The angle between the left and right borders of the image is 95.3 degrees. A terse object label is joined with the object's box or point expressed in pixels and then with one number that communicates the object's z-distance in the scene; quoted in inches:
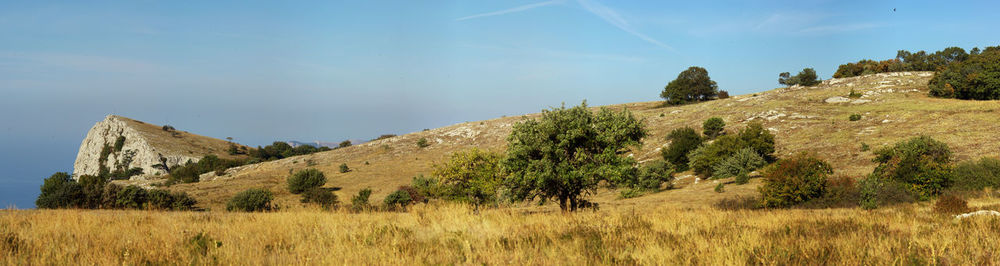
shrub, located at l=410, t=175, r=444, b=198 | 1235.5
